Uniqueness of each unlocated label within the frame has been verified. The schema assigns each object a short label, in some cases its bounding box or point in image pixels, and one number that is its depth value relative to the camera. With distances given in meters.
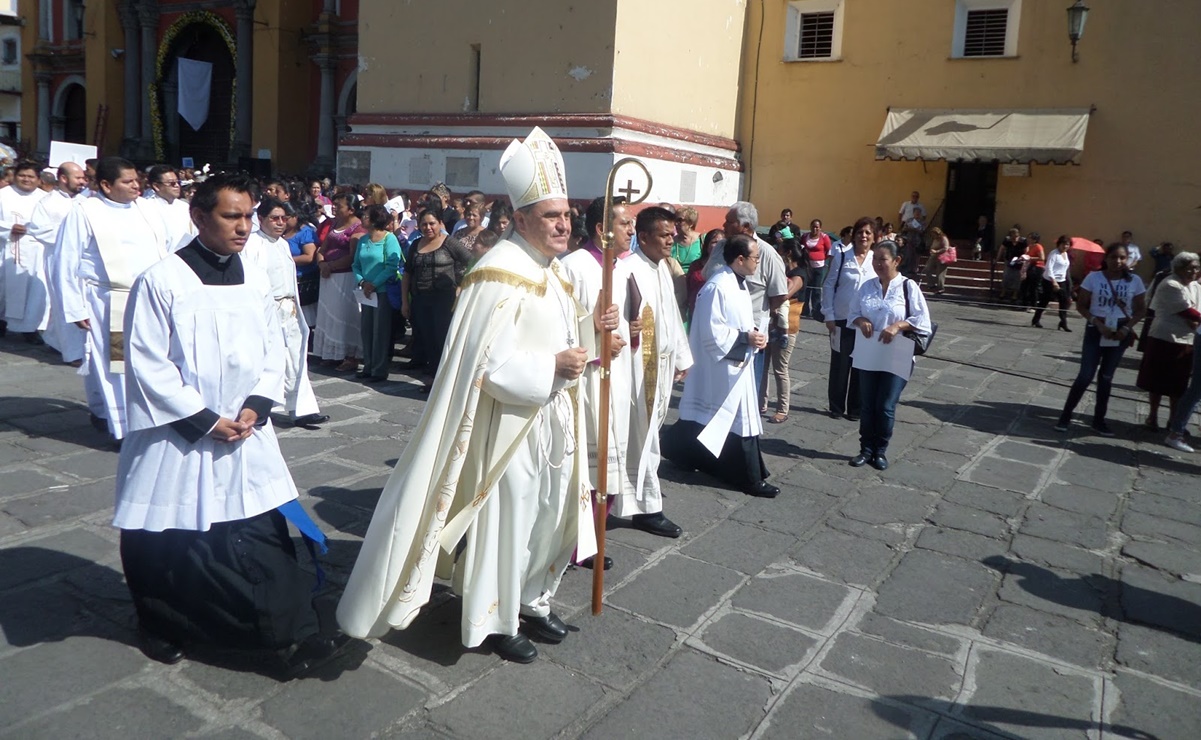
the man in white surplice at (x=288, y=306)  6.20
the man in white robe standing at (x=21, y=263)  9.12
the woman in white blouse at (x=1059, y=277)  14.83
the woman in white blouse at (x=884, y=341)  6.19
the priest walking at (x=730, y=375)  5.41
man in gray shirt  6.52
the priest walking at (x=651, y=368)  4.71
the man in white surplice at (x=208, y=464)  3.07
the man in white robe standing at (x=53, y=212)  8.84
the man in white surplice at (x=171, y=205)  6.55
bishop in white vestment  3.20
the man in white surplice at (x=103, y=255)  5.74
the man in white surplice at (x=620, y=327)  4.20
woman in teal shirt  8.17
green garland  23.09
